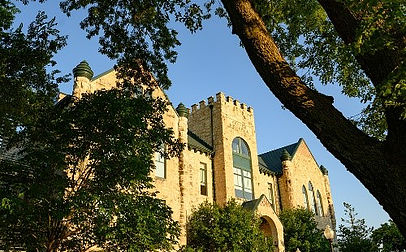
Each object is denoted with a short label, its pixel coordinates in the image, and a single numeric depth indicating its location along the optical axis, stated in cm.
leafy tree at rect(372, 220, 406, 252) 2353
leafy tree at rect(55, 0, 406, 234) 385
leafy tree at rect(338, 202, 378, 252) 2644
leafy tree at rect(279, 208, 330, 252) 2603
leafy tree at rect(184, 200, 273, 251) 2058
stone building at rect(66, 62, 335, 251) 2170
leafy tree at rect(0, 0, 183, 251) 965
